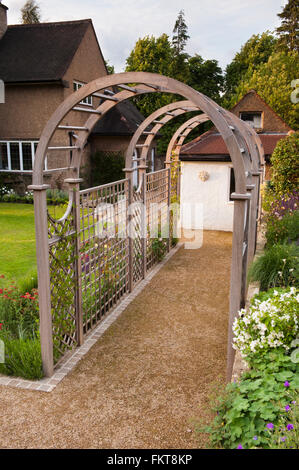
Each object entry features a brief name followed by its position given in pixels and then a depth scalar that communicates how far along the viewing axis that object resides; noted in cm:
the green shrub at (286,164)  952
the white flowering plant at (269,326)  382
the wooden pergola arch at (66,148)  444
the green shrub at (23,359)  499
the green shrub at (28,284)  692
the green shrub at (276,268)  593
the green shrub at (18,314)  565
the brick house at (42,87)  1814
